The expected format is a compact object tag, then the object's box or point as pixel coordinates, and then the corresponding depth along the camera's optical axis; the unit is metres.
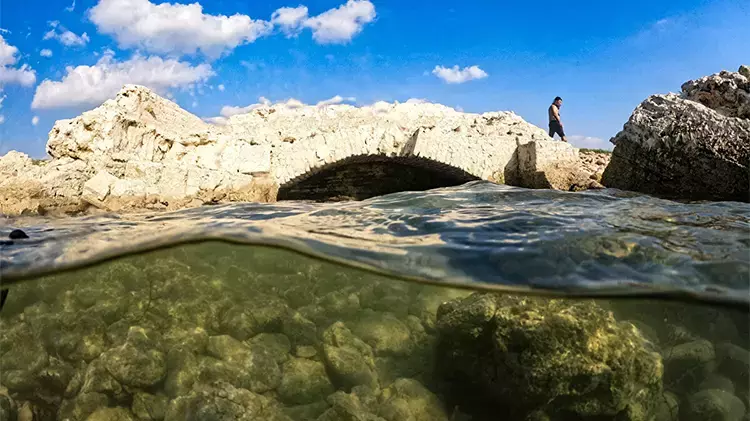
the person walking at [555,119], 15.79
